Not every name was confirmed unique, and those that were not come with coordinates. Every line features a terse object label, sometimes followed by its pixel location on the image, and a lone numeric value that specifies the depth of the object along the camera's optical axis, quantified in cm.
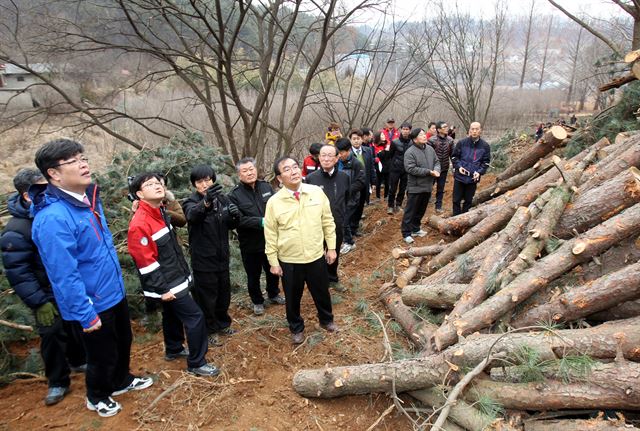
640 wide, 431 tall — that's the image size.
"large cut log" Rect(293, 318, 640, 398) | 265
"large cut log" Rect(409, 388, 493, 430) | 253
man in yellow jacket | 352
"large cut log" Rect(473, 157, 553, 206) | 670
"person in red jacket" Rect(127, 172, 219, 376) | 300
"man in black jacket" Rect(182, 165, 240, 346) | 351
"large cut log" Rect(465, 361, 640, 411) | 238
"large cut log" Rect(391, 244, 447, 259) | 528
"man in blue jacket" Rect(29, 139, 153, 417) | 245
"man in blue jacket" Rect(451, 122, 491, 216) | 624
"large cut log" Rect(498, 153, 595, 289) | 355
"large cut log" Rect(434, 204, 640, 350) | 316
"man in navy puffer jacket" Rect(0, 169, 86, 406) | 291
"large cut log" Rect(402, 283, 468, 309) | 377
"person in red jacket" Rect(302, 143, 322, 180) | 605
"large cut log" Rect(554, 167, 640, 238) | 370
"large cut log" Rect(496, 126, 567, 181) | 699
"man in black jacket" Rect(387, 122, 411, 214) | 756
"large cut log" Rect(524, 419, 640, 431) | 225
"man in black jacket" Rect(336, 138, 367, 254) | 557
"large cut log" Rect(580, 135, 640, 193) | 436
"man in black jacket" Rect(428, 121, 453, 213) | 767
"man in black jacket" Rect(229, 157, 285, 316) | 406
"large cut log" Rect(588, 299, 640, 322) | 300
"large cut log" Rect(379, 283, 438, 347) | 358
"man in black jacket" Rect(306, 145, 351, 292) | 473
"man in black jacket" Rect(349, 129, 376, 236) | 665
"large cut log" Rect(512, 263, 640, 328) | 289
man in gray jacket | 591
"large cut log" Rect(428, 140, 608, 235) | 527
